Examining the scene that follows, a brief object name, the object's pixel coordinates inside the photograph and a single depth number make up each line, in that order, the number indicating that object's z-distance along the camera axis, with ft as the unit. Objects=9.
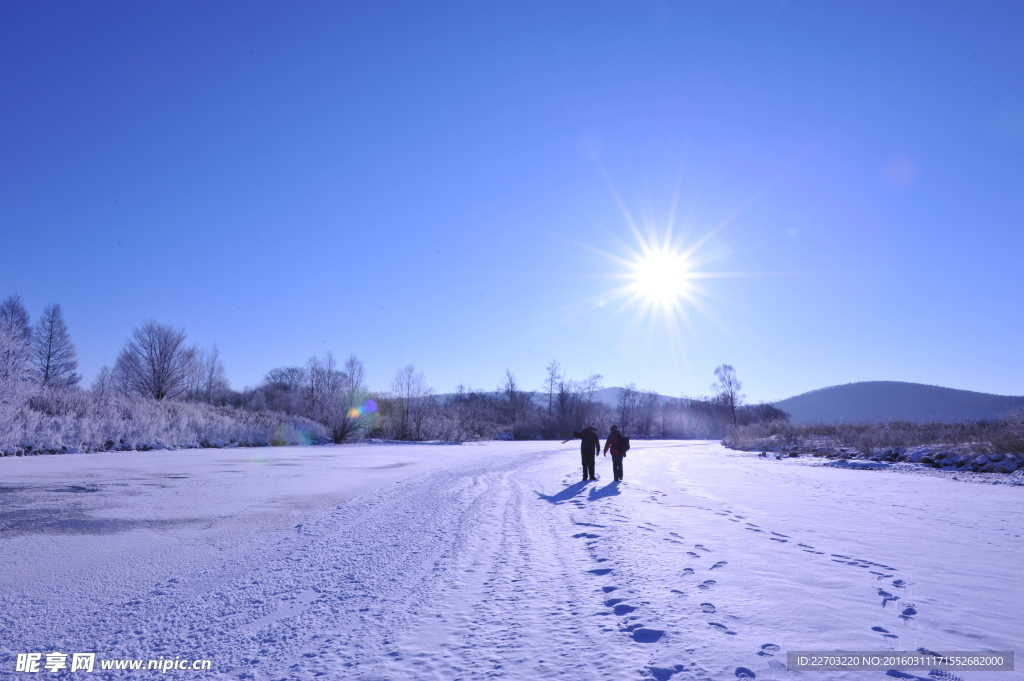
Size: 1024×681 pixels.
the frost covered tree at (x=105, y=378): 220.02
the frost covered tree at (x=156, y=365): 165.68
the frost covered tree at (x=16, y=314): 140.36
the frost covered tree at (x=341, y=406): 151.23
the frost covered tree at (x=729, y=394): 280.10
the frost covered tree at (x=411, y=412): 175.83
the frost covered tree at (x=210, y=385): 232.28
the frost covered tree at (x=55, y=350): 147.74
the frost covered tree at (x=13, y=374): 76.23
